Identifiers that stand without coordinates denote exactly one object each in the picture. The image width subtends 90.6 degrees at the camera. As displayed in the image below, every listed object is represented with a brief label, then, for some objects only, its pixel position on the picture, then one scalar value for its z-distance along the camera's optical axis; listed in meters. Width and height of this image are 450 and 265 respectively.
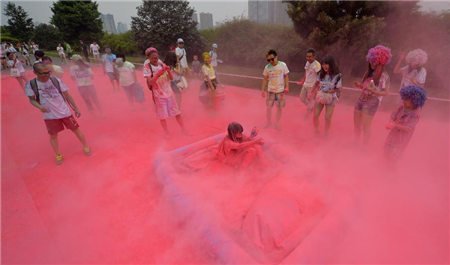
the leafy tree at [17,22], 30.08
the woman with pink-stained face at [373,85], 3.34
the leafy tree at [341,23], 7.41
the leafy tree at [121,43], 23.86
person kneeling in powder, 3.09
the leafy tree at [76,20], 21.20
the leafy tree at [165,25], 17.50
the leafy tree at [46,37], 33.16
